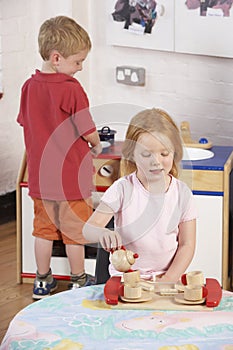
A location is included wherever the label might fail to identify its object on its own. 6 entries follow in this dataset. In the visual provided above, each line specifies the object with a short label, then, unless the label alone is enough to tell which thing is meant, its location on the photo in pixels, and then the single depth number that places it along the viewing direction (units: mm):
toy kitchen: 3951
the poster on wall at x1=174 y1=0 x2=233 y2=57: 4419
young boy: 3849
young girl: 2708
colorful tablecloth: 2086
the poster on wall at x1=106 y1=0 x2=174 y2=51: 4651
